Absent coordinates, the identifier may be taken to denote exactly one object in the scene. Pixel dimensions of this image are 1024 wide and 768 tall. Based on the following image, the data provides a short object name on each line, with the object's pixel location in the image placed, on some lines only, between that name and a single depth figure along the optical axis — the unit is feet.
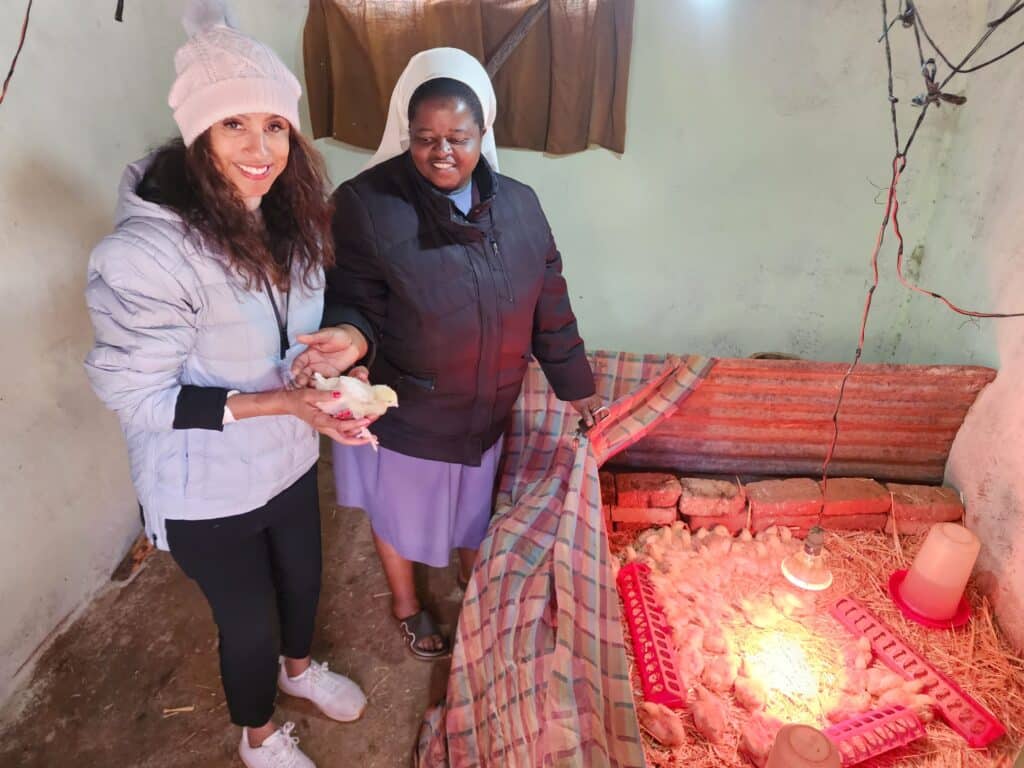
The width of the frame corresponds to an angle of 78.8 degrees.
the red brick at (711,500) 8.48
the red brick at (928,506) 8.32
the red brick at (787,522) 8.55
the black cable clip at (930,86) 5.20
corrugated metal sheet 8.26
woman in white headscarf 5.35
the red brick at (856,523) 8.59
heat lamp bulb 6.59
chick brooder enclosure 6.23
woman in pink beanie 4.01
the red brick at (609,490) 8.46
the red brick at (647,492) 8.50
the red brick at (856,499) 8.45
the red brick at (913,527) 8.42
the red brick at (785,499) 8.44
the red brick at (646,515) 8.59
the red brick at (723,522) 8.61
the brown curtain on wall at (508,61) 9.16
